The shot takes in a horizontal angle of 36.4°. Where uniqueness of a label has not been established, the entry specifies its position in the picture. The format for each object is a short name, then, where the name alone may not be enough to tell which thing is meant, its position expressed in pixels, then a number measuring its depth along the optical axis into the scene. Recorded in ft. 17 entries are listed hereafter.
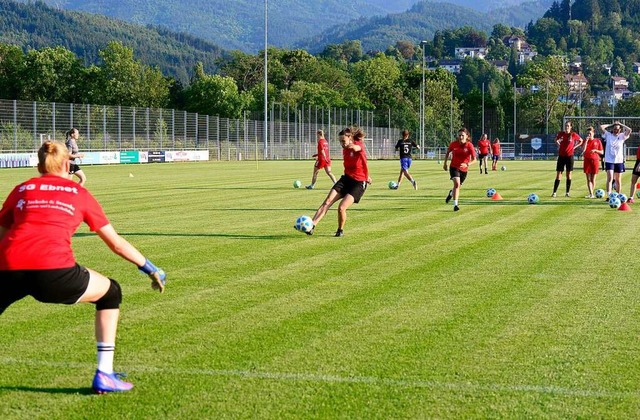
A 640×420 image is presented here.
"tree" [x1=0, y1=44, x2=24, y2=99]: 283.38
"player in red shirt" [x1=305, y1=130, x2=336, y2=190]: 97.66
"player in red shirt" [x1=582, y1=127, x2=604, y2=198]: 80.69
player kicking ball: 52.13
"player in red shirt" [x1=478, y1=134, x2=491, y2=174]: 145.53
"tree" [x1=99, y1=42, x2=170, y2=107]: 295.07
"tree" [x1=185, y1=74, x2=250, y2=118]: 319.47
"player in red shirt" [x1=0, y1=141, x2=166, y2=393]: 20.08
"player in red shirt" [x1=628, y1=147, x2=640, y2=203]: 73.33
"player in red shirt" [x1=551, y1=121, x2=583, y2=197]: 81.05
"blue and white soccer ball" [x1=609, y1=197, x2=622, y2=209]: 70.59
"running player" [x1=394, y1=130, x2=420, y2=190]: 102.58
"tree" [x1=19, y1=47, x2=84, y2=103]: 280.31
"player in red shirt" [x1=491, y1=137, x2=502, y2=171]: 163.84
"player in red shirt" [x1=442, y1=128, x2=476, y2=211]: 70.54
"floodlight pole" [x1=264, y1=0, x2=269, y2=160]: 225.35
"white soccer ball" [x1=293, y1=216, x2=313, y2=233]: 51.26
